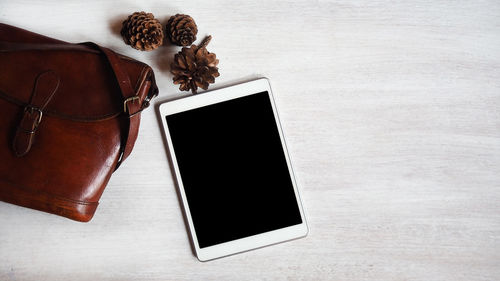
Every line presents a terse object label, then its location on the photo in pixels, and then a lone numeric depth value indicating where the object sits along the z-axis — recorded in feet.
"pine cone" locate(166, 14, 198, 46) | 1.89
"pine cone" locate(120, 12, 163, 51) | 1.86
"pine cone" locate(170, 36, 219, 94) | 1.87
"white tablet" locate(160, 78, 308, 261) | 1.99
